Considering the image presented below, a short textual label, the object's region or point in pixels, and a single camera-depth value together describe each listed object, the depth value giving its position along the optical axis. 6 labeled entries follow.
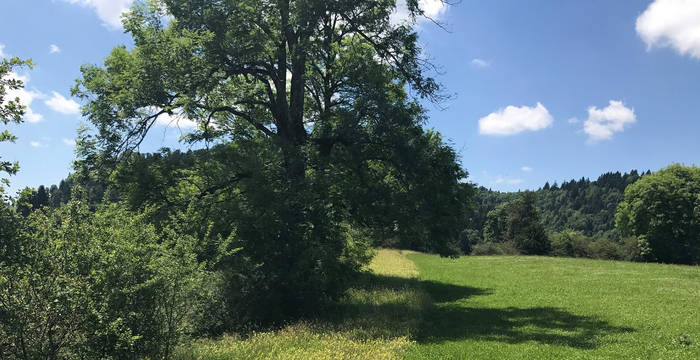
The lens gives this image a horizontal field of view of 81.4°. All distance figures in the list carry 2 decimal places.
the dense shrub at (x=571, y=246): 63.88
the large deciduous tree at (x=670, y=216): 52.34
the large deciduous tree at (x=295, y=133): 16.16
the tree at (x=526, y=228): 66.69
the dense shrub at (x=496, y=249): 66.31
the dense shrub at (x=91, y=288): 6.90
